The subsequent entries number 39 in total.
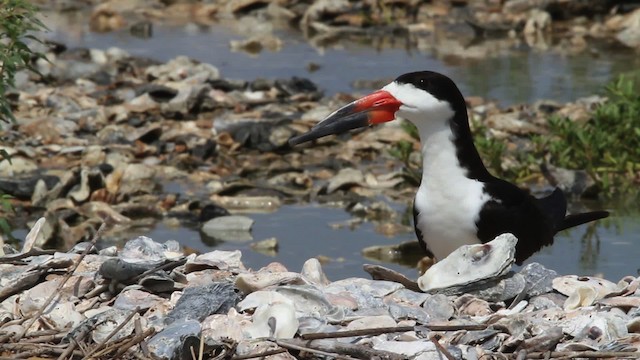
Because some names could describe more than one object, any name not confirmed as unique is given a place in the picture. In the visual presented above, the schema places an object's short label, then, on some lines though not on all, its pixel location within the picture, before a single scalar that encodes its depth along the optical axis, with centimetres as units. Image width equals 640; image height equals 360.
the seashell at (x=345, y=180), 1930
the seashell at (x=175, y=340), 945
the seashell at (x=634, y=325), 994
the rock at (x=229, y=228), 1727
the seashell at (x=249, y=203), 1880
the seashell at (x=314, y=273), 1128
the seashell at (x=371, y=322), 987
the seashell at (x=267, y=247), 1650
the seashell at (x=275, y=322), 968
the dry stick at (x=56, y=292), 986
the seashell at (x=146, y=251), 1128
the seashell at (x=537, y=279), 1080
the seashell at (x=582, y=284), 1068
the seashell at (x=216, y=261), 1124
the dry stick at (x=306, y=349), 931
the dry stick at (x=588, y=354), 936
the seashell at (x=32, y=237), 1160
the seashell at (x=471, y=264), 1062
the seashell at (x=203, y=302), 1009
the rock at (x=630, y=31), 3169
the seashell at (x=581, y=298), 1056
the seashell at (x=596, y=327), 977
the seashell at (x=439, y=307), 1022
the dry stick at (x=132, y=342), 945
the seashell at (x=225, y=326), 973
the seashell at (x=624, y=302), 1032
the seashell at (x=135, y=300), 1038
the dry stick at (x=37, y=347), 966
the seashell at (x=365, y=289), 1055
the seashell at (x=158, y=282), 1063
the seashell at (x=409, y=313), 1011
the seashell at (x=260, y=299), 1011
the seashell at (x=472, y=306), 1037
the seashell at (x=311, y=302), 1014
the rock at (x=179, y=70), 2614
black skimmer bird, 1229
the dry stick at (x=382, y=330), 934
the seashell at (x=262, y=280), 1050
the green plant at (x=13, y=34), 1316
